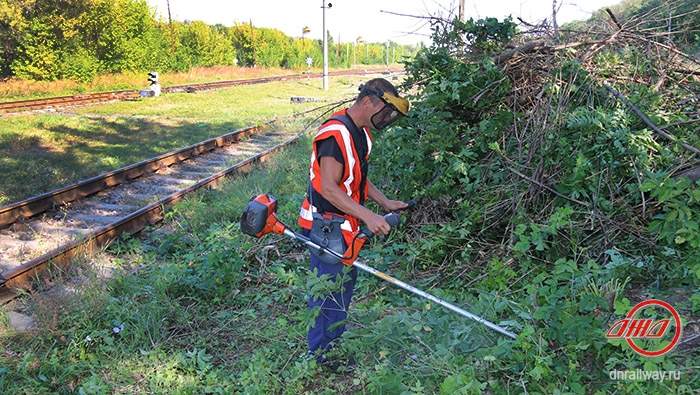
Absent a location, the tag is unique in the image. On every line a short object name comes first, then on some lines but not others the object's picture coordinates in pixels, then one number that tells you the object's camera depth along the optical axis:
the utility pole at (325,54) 28.59
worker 3.42
